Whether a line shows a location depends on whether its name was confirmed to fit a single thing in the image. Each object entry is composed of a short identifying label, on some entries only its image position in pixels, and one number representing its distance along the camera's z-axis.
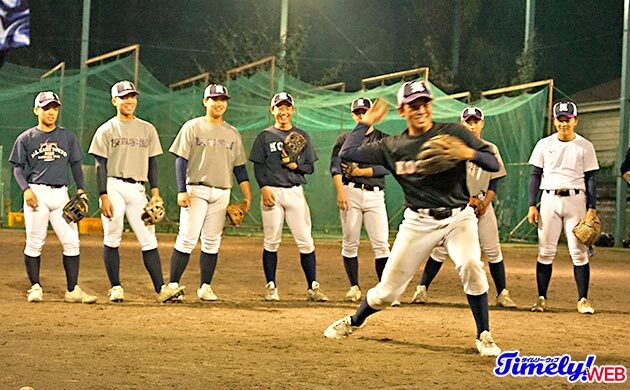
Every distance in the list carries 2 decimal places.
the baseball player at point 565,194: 19.20
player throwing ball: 13.98
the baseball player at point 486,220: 20.02
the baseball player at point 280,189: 20.00
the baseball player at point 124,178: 19.03
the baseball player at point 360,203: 20.11
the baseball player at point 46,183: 18.98
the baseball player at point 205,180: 19.53
